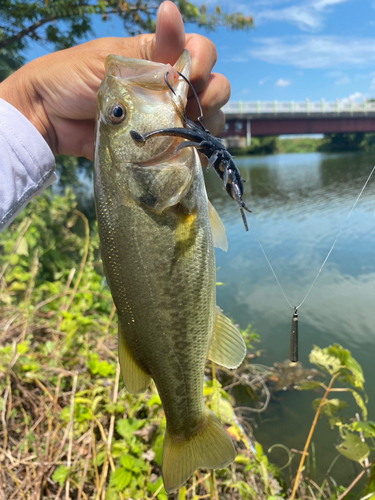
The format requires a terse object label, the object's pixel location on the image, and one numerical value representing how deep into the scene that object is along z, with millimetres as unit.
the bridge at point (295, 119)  20984
